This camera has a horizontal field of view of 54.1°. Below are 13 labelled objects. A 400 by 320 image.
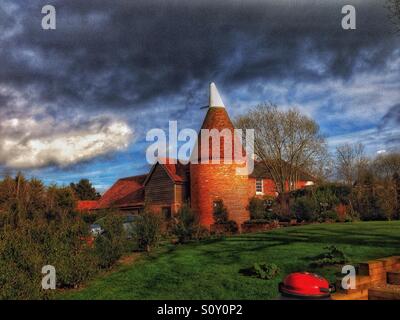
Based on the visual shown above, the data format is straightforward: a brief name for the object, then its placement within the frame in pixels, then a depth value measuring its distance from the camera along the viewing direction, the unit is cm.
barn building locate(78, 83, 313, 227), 2820
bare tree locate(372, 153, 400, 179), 5239
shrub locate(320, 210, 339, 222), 2562
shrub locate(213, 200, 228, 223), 2578
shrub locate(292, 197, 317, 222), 2608
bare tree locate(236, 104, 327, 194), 3941
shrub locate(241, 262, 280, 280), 961
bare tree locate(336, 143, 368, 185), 5188
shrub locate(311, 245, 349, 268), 1006
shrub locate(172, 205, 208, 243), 1792
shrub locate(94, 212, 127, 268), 1285
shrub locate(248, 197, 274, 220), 2938
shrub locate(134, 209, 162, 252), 1546
